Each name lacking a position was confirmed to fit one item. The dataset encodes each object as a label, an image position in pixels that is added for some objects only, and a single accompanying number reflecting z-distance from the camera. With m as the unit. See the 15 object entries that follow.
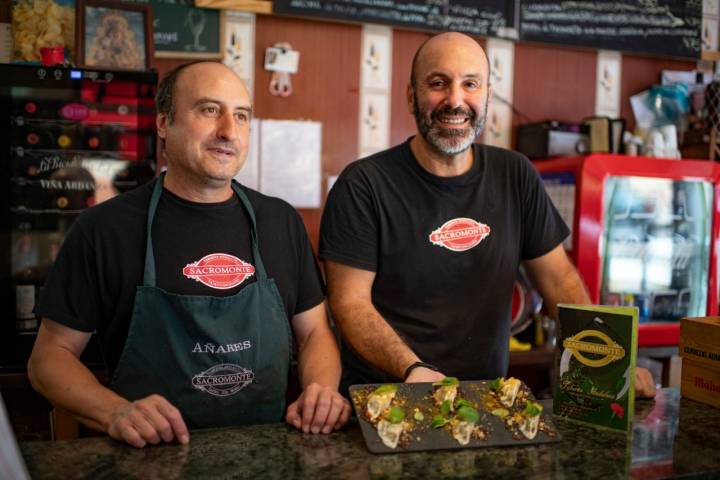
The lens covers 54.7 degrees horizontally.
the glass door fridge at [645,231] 3.34
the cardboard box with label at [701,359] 1.63
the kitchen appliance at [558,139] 3.65
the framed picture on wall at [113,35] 2.84
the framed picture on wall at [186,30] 3.26
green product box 1.38
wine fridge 2.59
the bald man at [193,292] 1.57
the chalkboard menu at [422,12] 3.39
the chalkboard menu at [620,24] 3.83
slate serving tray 1.25
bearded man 1.96
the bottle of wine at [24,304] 2.63
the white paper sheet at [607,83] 4.09
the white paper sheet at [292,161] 3.47
